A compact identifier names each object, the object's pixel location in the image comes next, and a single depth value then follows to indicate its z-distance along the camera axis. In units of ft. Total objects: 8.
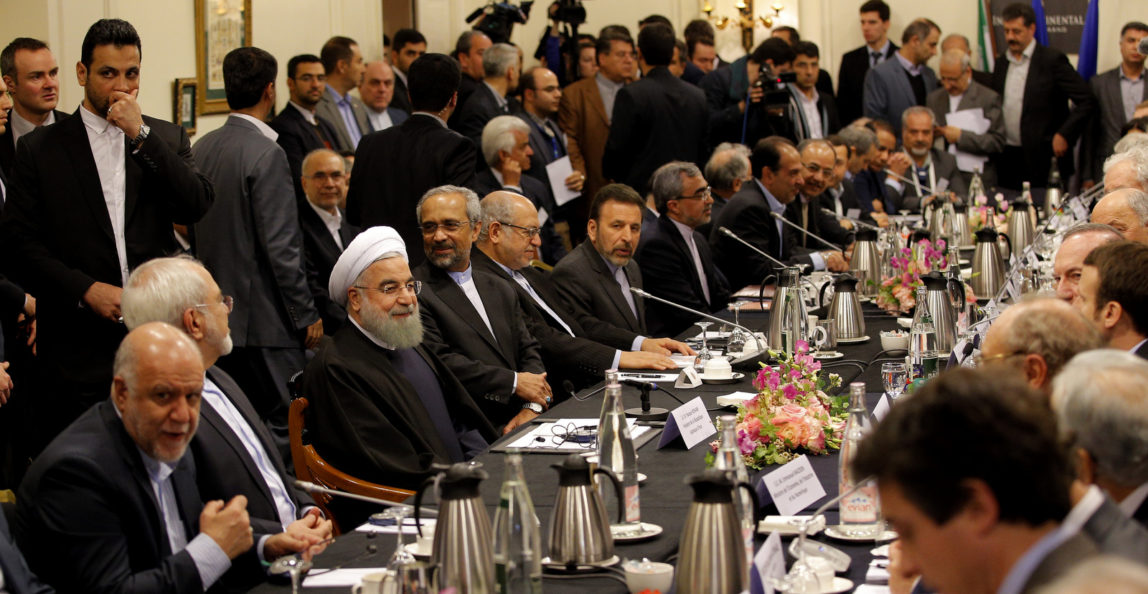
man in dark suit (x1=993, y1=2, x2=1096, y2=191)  33.96
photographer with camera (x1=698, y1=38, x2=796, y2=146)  28.17
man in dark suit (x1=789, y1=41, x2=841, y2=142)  30.76
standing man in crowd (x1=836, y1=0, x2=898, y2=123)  35.58
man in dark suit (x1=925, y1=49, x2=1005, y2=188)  32.83
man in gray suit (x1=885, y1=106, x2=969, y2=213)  30.66
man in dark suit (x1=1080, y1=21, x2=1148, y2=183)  33.27
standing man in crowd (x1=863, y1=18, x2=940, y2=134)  34.32
